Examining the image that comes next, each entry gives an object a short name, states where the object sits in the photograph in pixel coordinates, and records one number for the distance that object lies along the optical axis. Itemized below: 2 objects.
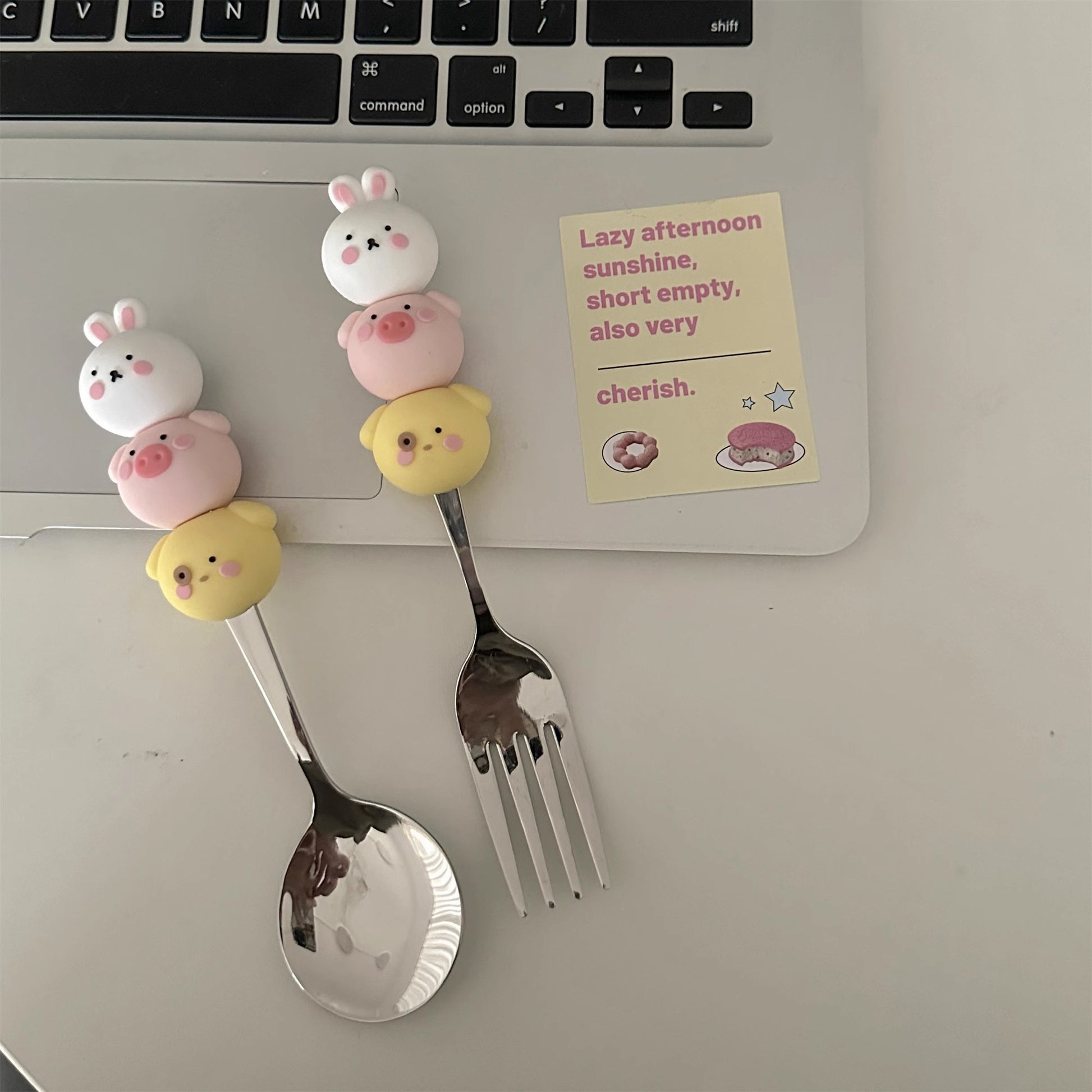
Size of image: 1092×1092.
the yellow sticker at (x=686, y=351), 0.44
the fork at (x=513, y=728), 0.41
